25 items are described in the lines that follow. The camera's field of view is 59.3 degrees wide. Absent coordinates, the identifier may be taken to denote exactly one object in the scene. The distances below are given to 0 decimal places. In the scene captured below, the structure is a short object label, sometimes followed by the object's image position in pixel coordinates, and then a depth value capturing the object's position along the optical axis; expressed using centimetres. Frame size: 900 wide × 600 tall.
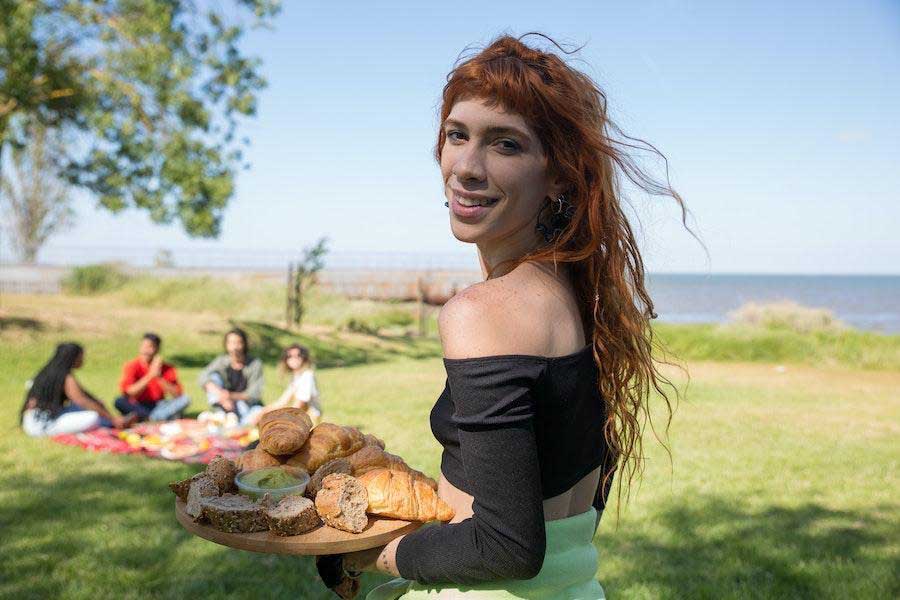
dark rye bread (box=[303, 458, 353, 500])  193
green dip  195
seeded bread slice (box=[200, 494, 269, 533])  178
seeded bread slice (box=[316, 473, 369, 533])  176
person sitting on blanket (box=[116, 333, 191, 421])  1071
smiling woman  150
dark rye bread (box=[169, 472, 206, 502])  199
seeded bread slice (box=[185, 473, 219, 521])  185
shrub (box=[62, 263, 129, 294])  2883
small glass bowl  187
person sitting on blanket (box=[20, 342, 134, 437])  929
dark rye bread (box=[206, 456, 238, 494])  197
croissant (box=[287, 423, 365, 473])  209
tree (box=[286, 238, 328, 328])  2350
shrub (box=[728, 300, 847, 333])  2125
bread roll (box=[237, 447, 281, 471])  207
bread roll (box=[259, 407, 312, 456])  207
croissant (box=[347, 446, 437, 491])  200
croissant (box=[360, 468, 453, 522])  177
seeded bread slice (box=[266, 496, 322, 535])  173
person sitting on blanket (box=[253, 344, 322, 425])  973
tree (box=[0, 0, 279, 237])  1464
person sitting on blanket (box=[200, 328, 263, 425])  1038
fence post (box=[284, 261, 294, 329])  2331
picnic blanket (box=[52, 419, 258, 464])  857
